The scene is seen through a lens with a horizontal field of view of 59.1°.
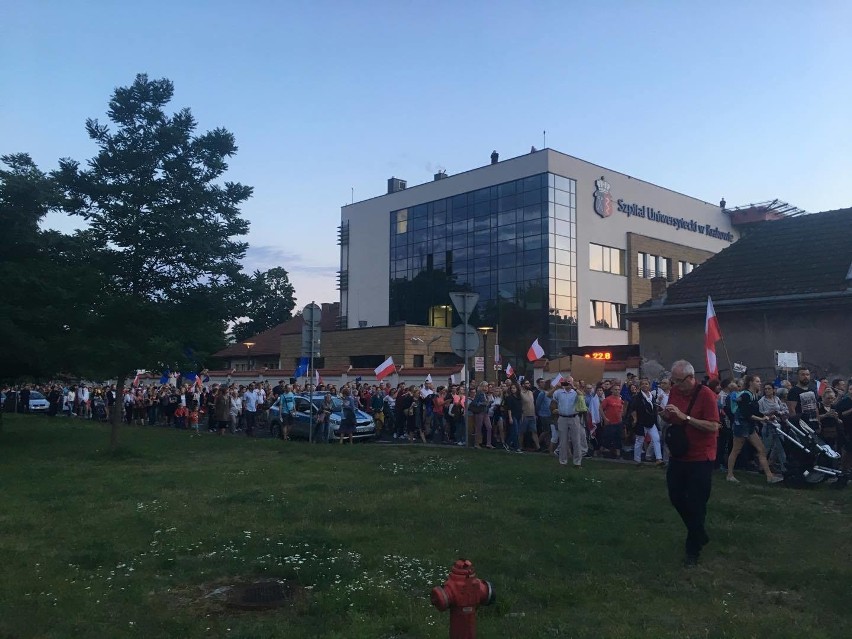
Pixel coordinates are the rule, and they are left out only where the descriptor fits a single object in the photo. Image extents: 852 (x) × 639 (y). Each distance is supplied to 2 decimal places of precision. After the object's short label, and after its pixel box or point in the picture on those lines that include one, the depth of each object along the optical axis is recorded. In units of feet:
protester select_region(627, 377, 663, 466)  48.85
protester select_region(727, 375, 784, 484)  39.81
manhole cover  19.36
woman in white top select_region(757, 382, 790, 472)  40.12
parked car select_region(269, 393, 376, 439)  73.72
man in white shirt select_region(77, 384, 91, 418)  130.83
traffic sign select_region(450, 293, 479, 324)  56.75
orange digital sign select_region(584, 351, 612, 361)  101.14
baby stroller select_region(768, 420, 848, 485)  38.70
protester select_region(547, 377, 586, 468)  46.05
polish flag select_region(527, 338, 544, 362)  85.30
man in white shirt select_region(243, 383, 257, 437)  83.46
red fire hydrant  13.58
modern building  159.84
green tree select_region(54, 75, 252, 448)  55.16
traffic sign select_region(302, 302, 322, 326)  62.90
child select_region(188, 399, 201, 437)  92.22
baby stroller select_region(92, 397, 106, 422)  119.96
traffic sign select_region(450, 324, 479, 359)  56.70
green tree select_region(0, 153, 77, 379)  56.70
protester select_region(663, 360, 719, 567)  23.34
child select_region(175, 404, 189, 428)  96.22
